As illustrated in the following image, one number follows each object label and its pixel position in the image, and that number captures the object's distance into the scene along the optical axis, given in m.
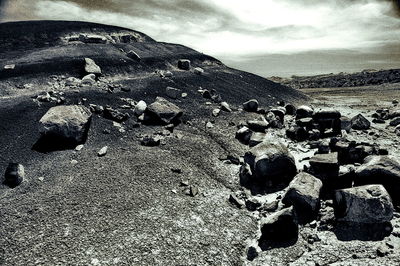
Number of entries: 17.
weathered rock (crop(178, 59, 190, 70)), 18.11
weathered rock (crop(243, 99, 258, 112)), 13.43
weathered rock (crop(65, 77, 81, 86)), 11.67
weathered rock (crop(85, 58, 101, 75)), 13.09
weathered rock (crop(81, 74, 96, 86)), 11.98
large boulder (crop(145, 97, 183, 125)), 9.77
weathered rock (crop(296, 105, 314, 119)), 12.87
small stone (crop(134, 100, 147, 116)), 10.18
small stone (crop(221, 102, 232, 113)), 12.70
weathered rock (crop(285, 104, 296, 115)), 14.88
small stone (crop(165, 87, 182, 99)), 12.69
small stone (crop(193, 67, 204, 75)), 17.70
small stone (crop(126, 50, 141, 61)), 16.89
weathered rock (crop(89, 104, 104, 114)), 9.64
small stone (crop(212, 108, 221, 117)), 11.83
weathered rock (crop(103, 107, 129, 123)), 9.46
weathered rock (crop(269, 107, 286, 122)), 12.98
